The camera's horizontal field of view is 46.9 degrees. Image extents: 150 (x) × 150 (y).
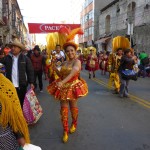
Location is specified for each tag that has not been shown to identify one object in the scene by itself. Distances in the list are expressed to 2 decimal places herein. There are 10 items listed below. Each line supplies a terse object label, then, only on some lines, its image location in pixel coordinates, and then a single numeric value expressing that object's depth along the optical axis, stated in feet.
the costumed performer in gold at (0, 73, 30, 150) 5.04
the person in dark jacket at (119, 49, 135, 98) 18.05
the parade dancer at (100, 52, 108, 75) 33.46
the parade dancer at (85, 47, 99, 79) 31.77
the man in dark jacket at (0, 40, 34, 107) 10.71
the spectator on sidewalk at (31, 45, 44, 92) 20.79
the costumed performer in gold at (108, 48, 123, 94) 19.83
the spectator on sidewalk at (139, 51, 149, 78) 34.97
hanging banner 45.95
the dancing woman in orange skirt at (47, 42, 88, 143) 9.65
